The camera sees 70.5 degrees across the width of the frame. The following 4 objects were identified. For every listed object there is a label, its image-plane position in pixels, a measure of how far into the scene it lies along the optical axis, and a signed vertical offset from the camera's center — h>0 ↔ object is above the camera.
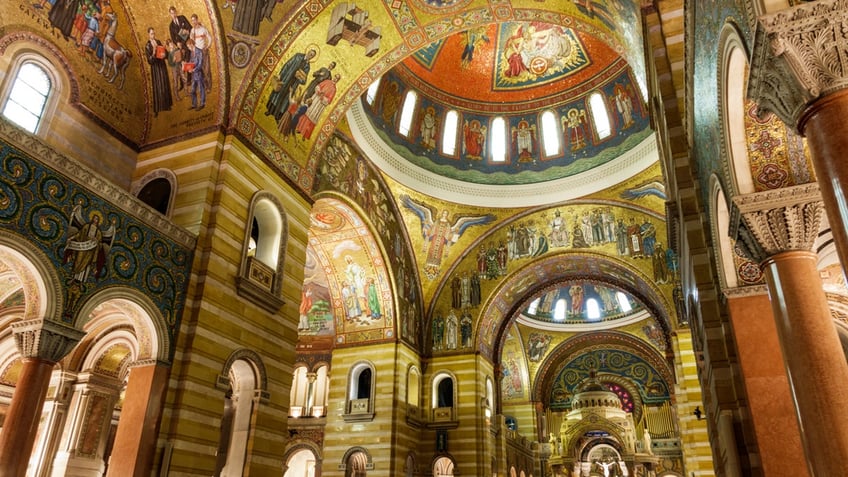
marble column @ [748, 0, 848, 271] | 3.95 +2.75
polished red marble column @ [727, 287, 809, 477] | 6.40 +1.36
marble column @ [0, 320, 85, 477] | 8.24 +1.62
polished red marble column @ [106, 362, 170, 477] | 9.59 +1.22
